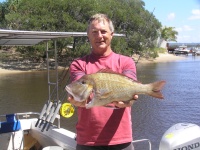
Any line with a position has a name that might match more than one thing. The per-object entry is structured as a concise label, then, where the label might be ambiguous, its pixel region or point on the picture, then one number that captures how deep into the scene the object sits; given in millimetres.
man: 2251
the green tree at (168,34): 65019
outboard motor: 3417
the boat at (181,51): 64505
